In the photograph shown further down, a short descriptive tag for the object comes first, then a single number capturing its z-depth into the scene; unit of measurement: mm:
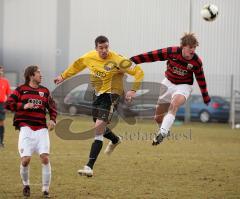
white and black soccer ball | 14758
